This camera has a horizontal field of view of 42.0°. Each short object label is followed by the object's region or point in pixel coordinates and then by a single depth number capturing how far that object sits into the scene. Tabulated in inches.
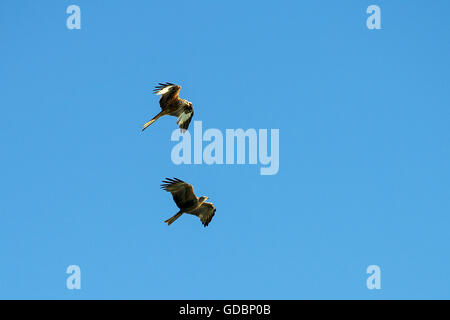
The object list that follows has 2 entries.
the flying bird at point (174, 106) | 877.8
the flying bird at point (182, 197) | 867.4
